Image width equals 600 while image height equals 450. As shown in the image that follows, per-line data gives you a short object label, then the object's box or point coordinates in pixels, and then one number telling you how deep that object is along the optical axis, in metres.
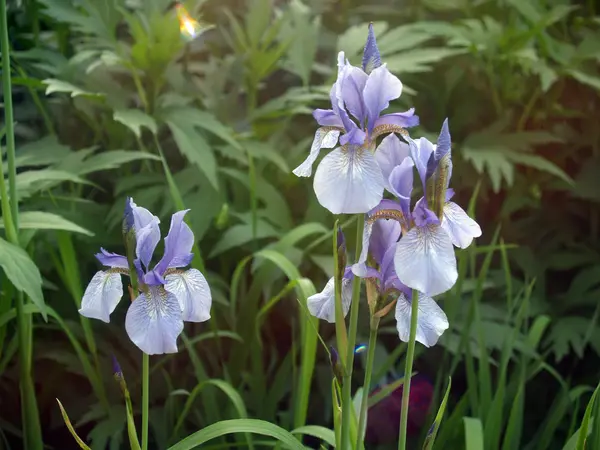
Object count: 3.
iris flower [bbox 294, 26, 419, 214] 0.64
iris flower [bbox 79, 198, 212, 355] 0.70
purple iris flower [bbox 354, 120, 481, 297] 0.64
